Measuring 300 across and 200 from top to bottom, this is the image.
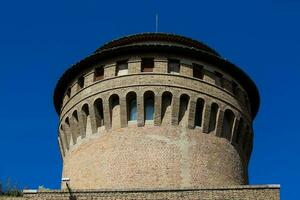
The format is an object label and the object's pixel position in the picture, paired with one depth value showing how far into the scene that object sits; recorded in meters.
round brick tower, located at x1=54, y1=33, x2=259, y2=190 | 25.33
